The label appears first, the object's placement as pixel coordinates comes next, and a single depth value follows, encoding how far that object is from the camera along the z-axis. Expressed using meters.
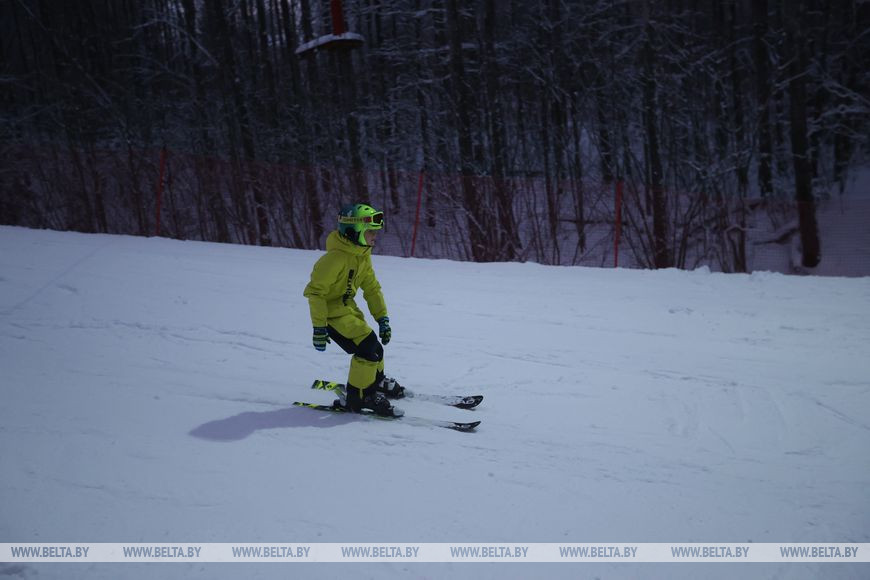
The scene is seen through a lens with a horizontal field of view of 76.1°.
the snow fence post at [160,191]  12.99
